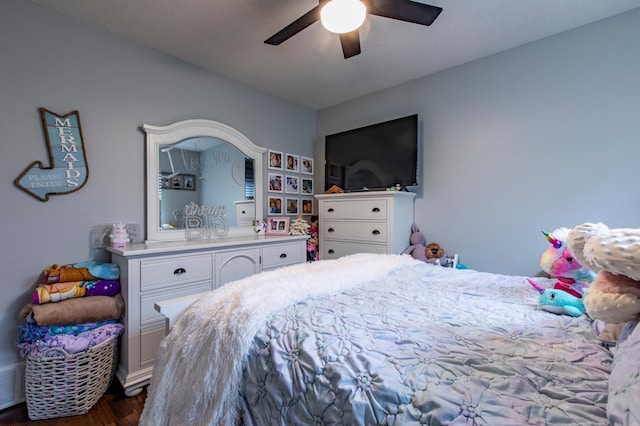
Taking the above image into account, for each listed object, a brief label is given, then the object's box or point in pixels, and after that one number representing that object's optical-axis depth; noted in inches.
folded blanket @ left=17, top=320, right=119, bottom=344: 62.6
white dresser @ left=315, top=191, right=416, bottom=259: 104.3
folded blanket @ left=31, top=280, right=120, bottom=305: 63.7
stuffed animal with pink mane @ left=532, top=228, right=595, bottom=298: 49.6
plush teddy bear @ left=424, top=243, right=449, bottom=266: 100.8
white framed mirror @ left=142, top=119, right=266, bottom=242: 91.5
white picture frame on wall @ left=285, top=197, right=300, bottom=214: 133.6
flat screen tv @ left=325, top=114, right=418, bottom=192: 108.3
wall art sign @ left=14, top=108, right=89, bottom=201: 71.6
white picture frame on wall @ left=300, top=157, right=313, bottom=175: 140.5
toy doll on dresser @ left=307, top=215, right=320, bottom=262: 126.0
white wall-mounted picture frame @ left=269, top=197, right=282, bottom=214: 126.1
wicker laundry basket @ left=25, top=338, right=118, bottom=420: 62.2
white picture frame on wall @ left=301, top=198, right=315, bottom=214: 141.6
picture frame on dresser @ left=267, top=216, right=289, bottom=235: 119.1
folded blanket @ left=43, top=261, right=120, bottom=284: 68.5
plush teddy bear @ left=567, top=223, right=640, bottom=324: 23.3
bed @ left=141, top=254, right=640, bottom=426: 23.1
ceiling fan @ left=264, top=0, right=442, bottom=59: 59.1
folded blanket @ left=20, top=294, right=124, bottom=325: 61.9
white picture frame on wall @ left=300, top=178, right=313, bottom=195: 141.5
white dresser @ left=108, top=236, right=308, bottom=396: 70.8
